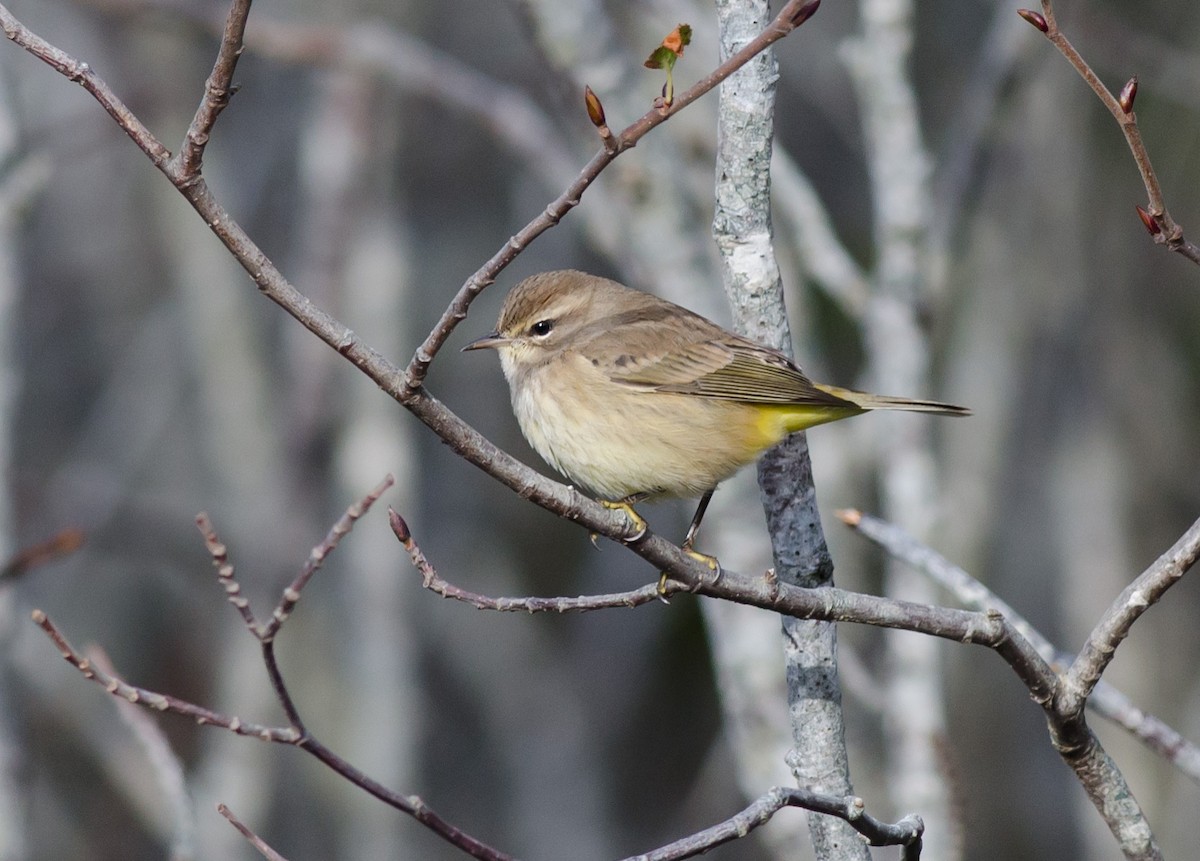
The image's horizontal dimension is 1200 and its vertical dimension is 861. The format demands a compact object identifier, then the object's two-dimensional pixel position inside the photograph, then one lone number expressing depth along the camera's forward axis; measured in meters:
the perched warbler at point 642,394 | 8.25
